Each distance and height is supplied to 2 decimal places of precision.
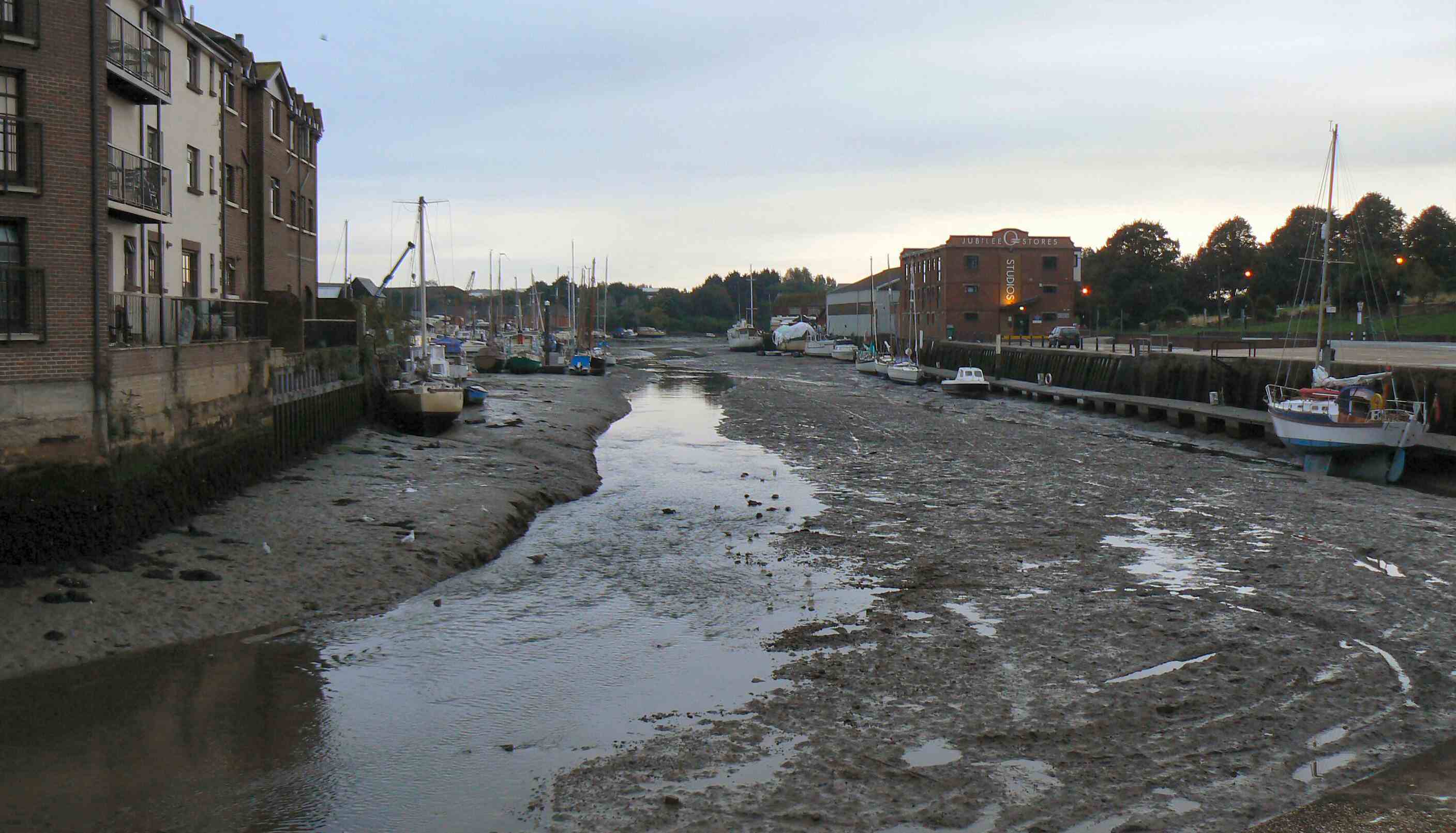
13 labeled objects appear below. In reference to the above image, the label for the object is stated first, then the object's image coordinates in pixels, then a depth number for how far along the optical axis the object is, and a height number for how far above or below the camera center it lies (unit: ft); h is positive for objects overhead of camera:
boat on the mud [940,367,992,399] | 220.84 -7.63
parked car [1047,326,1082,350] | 261.52 +2.15
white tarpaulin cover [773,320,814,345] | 441.68 +3.34
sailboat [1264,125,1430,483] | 99.14 -6.40
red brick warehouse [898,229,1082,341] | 338.34 +18.24
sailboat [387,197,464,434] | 124.88 -7.80
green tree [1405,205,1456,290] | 314.96 +30.54
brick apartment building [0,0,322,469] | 54.65 +7.13
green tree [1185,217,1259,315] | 369.30 +27.39
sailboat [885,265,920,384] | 261.03 -6.44
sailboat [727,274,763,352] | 485.15 -0.24
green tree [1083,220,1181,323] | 361.10 +24.19
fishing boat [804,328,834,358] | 406.56 -1.89
